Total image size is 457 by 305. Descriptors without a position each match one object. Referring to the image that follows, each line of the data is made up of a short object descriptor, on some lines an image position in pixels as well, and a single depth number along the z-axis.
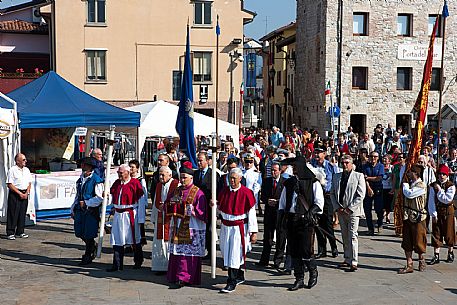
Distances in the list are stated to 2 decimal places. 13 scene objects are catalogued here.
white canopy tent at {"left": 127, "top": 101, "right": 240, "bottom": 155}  19.31
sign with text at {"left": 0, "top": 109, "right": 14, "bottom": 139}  12.97
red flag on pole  12.05
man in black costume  9.31
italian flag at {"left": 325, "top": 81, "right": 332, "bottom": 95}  34.06
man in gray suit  10.36
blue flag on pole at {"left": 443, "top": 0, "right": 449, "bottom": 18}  14.99
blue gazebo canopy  14.43
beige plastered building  31.45
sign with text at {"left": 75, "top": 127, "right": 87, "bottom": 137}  15.57
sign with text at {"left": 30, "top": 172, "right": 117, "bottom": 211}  14.95
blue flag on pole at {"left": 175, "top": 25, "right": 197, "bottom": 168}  12.21
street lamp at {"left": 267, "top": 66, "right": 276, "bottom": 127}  53.77
